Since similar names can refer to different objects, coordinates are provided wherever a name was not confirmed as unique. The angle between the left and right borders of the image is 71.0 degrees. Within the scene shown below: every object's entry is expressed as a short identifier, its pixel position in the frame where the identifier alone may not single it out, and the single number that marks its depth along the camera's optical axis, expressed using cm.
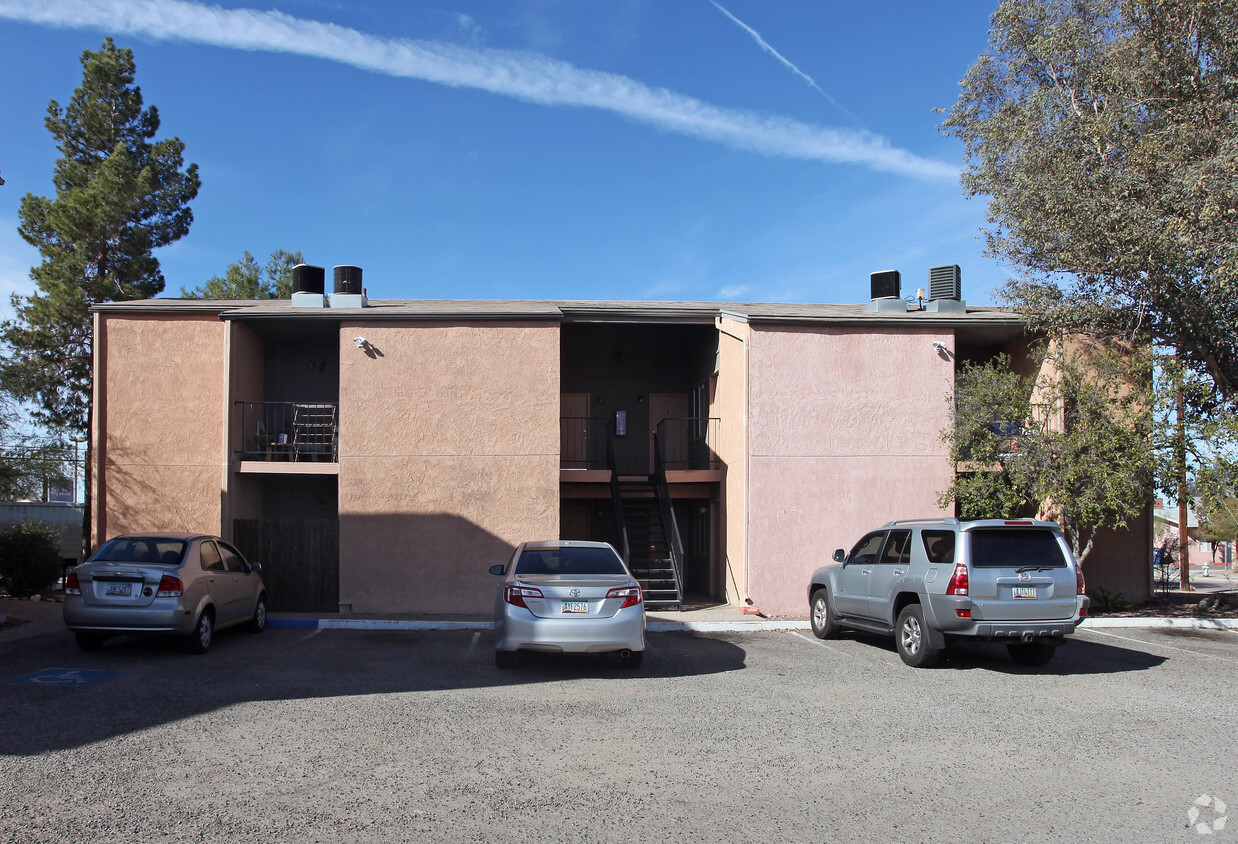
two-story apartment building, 1453
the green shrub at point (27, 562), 1567
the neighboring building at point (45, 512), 2844
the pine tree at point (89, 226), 2369
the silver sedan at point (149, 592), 960
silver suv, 917
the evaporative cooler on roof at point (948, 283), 1719
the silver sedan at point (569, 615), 871
